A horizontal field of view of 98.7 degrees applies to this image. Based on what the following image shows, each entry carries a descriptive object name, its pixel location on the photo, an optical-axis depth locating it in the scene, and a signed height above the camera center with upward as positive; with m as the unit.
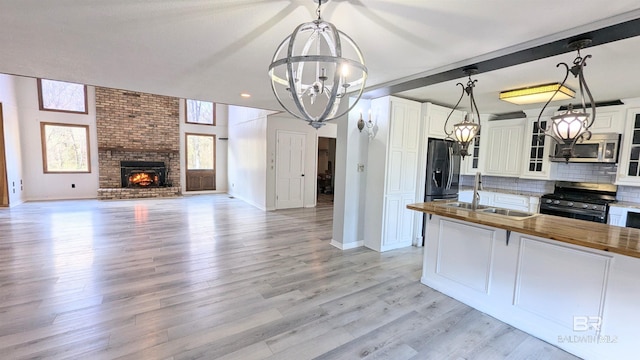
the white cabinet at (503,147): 4.88 +0.35
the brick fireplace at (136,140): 8.16 +0.45
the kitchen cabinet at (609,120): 3.79 +0.69
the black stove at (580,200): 3.89 -0.48
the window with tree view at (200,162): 9.48 -0.21
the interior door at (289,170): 7.33 -0.30
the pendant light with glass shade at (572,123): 1.89 +0.32
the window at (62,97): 7.37 +1.52
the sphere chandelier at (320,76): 1.40 +0.47
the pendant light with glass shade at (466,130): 2.59 +0.33
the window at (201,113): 9.37 +1.50
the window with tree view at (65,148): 7.50 +0.12
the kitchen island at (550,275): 1.94 -0.91
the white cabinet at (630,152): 3.68 +0.24
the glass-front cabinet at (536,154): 4.49 +0.21
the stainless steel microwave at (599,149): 3.82 +0.28
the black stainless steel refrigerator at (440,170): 4.46 -0.10
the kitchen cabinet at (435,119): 4.31 +0.72
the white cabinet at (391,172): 4.06 -0.15
